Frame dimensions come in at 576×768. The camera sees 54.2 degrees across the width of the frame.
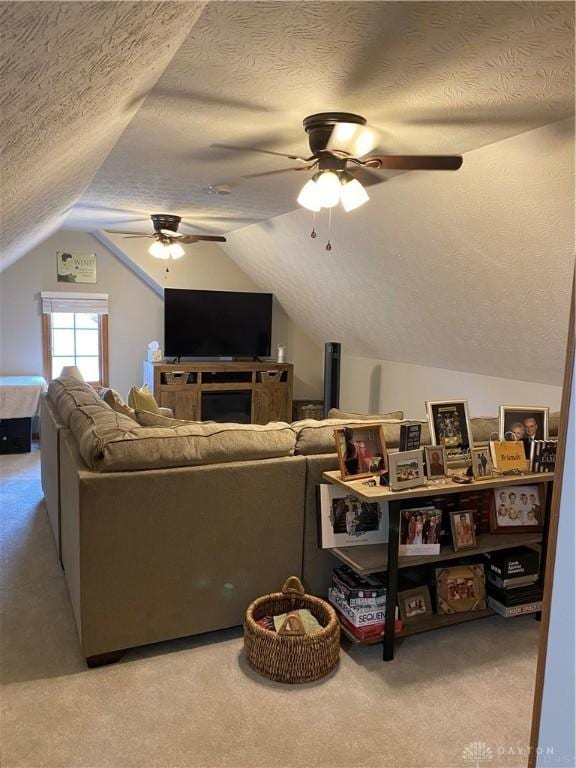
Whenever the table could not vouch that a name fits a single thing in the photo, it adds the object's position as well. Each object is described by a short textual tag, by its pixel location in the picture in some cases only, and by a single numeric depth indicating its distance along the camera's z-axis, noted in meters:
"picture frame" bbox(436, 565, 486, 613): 2.70
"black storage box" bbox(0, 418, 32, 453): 5.49
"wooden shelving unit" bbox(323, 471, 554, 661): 2.37
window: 6.25
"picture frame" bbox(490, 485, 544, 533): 2.80
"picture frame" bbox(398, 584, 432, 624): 2.61
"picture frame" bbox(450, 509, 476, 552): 2.62
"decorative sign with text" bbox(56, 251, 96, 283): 6.24
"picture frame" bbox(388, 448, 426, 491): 2.36
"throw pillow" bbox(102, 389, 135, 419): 3.43
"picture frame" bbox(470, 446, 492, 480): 2.61
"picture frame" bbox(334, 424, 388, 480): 2.50
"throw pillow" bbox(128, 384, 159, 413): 4.27
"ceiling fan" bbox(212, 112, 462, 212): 2.61
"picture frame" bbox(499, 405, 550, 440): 2.77
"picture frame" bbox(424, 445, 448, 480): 2.55
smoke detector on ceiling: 4.05
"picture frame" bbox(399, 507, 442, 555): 2.54
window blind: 6.18
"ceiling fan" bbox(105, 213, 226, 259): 5.03
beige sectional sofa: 2.32
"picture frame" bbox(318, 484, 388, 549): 2.57
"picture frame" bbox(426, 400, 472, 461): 2.65
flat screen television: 6.58
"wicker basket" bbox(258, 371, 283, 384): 6.82
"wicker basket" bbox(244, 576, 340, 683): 2.24
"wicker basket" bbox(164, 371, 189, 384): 6.36
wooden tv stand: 6.38
